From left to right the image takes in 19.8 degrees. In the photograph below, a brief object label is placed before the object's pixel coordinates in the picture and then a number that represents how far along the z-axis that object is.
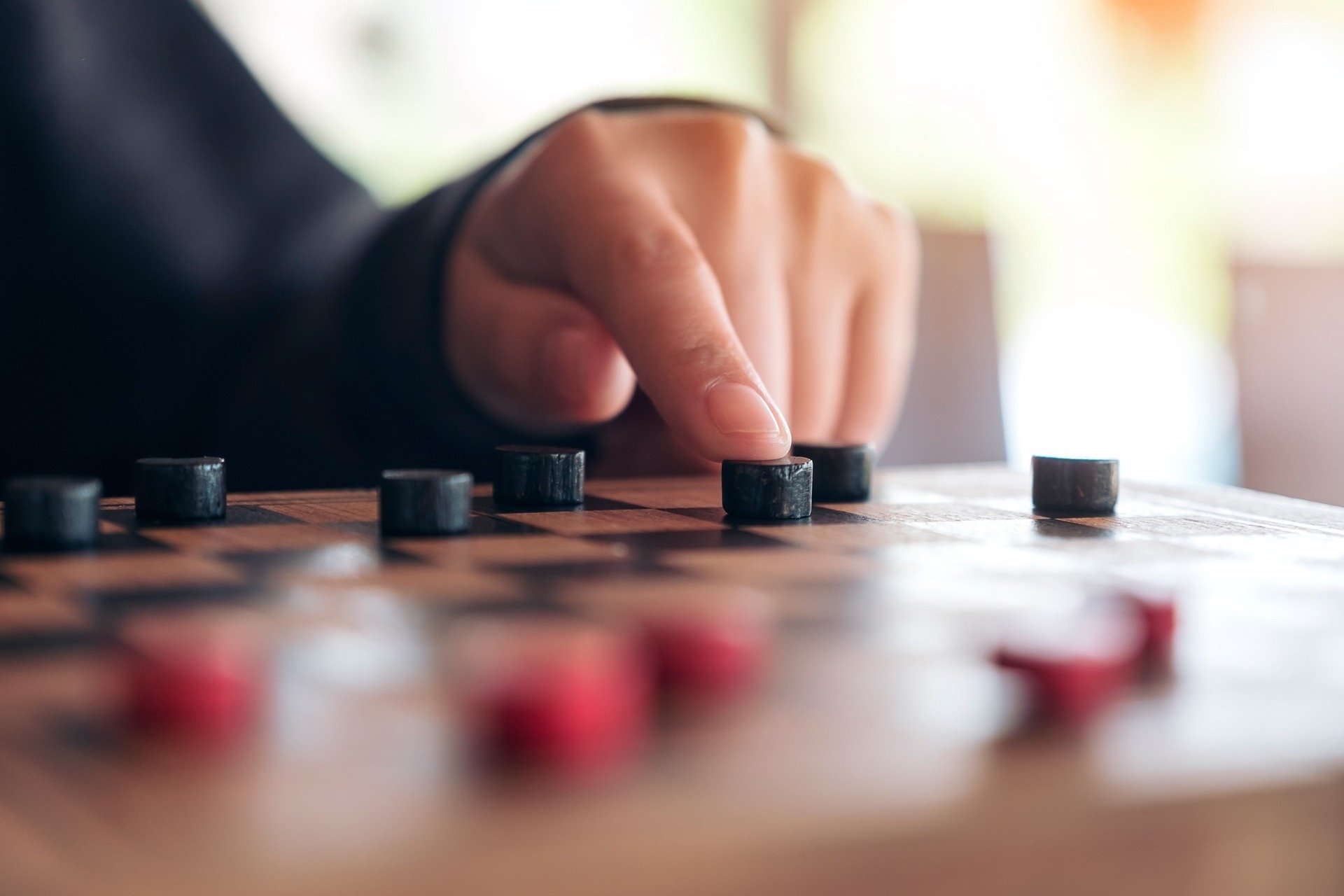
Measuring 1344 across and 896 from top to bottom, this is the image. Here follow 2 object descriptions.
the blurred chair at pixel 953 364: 1.93
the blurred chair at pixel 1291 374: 2.63
